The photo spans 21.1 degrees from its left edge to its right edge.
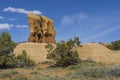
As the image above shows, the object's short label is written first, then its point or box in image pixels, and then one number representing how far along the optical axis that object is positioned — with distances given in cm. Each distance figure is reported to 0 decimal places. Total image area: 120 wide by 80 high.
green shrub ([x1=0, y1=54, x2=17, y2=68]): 3588
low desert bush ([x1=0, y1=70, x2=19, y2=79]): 2475
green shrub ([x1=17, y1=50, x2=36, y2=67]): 3850
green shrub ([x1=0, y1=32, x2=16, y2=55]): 3684
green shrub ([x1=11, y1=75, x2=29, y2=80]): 2227
